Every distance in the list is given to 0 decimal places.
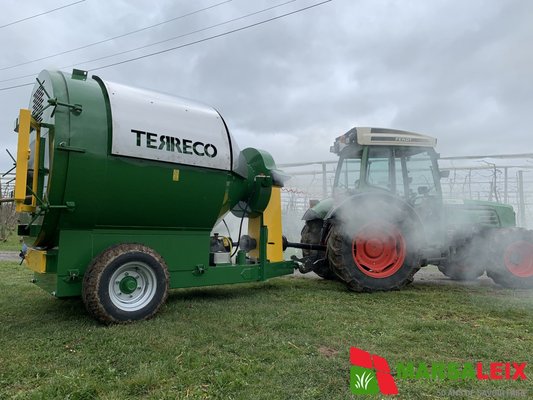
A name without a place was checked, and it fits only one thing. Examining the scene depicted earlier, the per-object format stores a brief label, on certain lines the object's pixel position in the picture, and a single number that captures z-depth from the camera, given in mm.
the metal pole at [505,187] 16656
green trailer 4129
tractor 6230
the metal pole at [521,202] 15986
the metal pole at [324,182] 16388
